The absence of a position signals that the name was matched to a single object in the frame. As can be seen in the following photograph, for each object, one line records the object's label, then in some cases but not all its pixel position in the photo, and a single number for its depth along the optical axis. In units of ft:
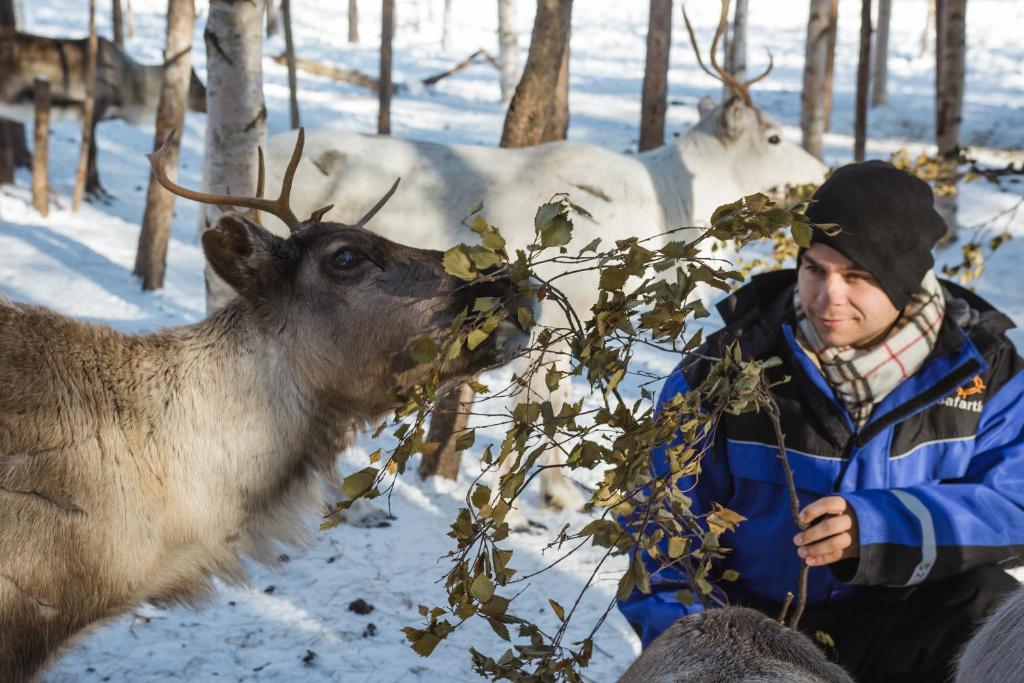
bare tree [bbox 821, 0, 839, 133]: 39.88
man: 8.49
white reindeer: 16.44
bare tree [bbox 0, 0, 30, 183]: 35.13
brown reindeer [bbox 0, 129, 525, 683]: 7.68
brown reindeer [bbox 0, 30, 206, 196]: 34.01
